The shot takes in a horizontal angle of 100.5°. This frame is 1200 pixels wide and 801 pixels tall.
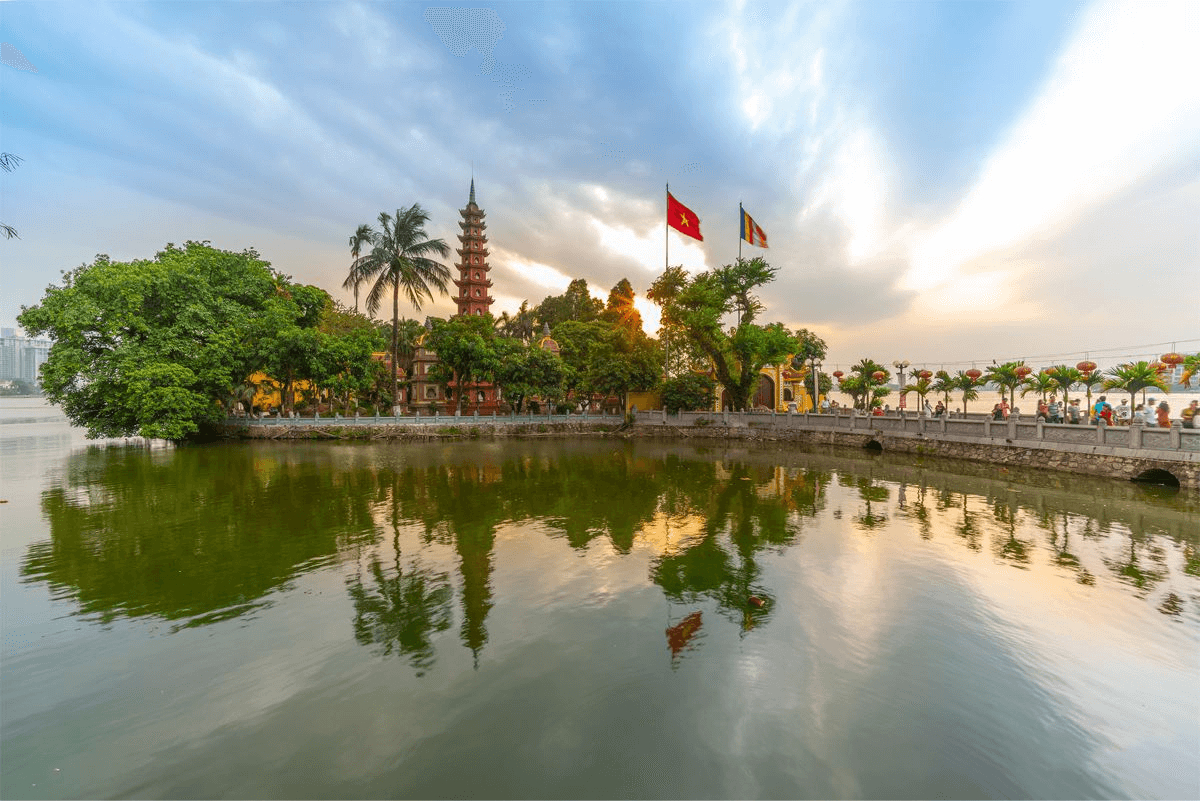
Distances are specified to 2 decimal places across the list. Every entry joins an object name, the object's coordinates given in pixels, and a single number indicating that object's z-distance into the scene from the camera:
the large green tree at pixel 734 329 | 33.09
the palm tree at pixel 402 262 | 34.19
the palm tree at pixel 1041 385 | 29.11
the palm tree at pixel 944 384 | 35.38
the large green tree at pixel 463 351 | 34.53
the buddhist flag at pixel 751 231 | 31.77
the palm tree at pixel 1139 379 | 23.64
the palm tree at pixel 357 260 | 34.31
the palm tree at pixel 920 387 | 33.02
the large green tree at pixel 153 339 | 24.53
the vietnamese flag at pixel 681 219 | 30.98
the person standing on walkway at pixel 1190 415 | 16.17
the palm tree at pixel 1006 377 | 29.88
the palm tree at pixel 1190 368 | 23.66
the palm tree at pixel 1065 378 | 27.30
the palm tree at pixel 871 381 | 38.11
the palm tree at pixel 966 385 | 32.94
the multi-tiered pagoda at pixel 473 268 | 49.34
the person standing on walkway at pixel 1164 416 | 16.60
